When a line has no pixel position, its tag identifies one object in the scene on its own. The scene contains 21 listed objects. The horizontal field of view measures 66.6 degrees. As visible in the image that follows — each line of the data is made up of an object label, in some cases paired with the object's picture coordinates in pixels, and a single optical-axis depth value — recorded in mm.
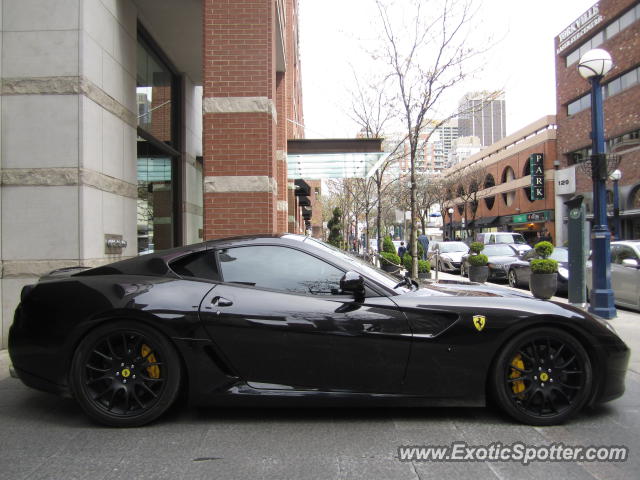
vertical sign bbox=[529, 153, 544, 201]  41312
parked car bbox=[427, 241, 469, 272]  20750
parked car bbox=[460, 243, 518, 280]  15930
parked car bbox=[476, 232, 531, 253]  24062
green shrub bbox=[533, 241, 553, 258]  11156
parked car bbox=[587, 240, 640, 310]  9062
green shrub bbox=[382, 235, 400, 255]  18719
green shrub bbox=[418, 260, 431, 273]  14227
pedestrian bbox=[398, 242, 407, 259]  19095
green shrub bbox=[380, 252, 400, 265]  15709
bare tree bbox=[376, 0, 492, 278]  11141
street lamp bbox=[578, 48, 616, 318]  8016
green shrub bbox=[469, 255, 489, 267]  14734
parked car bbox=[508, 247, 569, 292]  13750
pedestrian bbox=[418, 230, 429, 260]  16684
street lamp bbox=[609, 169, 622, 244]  22391
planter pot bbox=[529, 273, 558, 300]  10406
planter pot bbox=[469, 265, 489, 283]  14727
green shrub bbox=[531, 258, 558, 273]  10391
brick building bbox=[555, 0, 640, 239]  28453
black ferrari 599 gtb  3322
